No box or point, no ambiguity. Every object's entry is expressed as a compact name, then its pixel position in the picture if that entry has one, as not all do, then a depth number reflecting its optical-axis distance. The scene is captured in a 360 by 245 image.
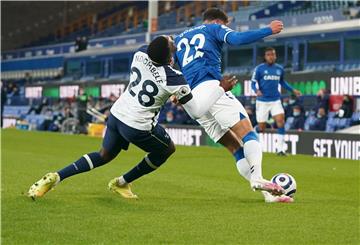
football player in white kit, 16.39
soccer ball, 18.02
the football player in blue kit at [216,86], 18.00
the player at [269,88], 35.19
